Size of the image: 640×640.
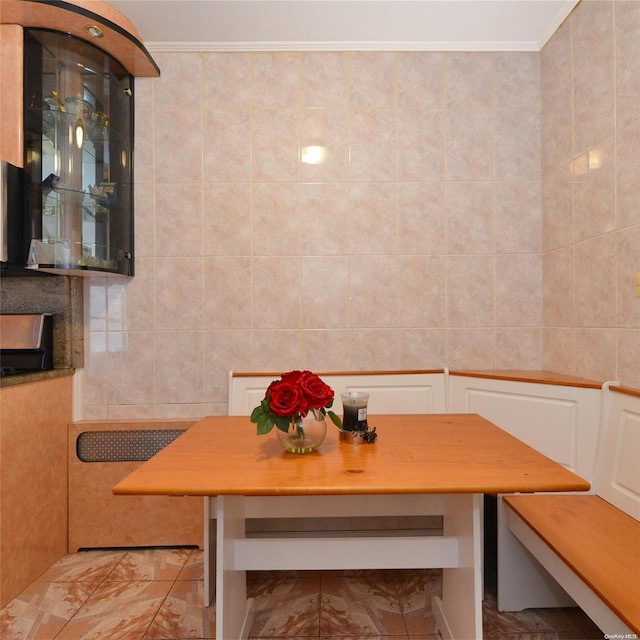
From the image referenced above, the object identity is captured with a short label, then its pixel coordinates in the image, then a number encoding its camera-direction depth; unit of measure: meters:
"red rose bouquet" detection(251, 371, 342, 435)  1.22
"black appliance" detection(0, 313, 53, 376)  2.24
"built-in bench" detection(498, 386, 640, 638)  1.12
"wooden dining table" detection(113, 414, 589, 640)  1.04
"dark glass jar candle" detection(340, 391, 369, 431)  1.40
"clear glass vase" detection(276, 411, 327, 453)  1.27
